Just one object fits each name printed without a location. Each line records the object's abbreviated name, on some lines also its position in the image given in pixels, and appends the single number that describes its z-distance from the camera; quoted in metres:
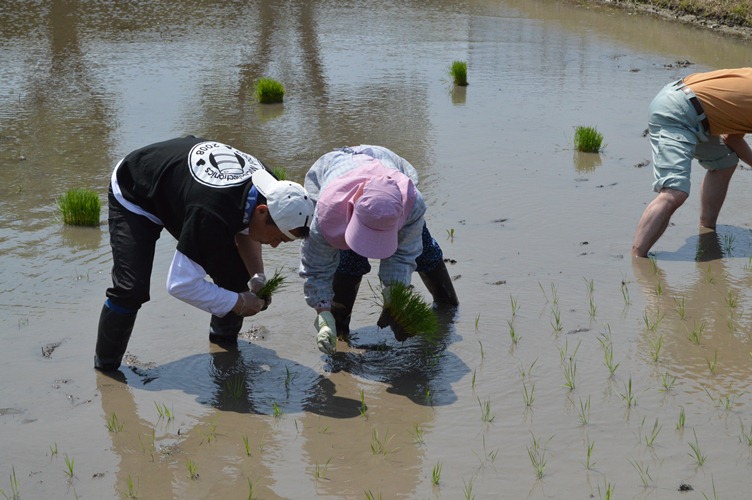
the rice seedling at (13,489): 7.18
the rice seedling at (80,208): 12.67
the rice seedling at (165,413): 8.35
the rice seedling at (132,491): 7.18
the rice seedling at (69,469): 7.43
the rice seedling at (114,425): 8.18
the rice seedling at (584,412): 8.11
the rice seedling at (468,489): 6.98
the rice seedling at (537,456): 7.35
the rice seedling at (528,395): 8.45
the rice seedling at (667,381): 8.62
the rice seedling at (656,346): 9.22
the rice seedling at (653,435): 7.67
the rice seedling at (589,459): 7.36
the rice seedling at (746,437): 7.61
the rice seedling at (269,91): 19.45
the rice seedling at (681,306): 10.20
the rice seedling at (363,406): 8.35
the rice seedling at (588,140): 15.79
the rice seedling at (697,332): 9.56
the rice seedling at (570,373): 8.74
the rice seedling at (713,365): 8.88
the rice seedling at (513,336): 9.75
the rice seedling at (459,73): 20.73
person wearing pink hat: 7.82
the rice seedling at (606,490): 6.84
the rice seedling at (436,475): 7.25
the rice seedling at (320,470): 7.42
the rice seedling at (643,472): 7.11
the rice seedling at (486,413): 8.21
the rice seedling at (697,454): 7.36
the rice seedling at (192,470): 7.42
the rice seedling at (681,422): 7.89
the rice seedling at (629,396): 8.36
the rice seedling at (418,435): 7.90
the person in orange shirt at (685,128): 11.66
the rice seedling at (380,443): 7.75
